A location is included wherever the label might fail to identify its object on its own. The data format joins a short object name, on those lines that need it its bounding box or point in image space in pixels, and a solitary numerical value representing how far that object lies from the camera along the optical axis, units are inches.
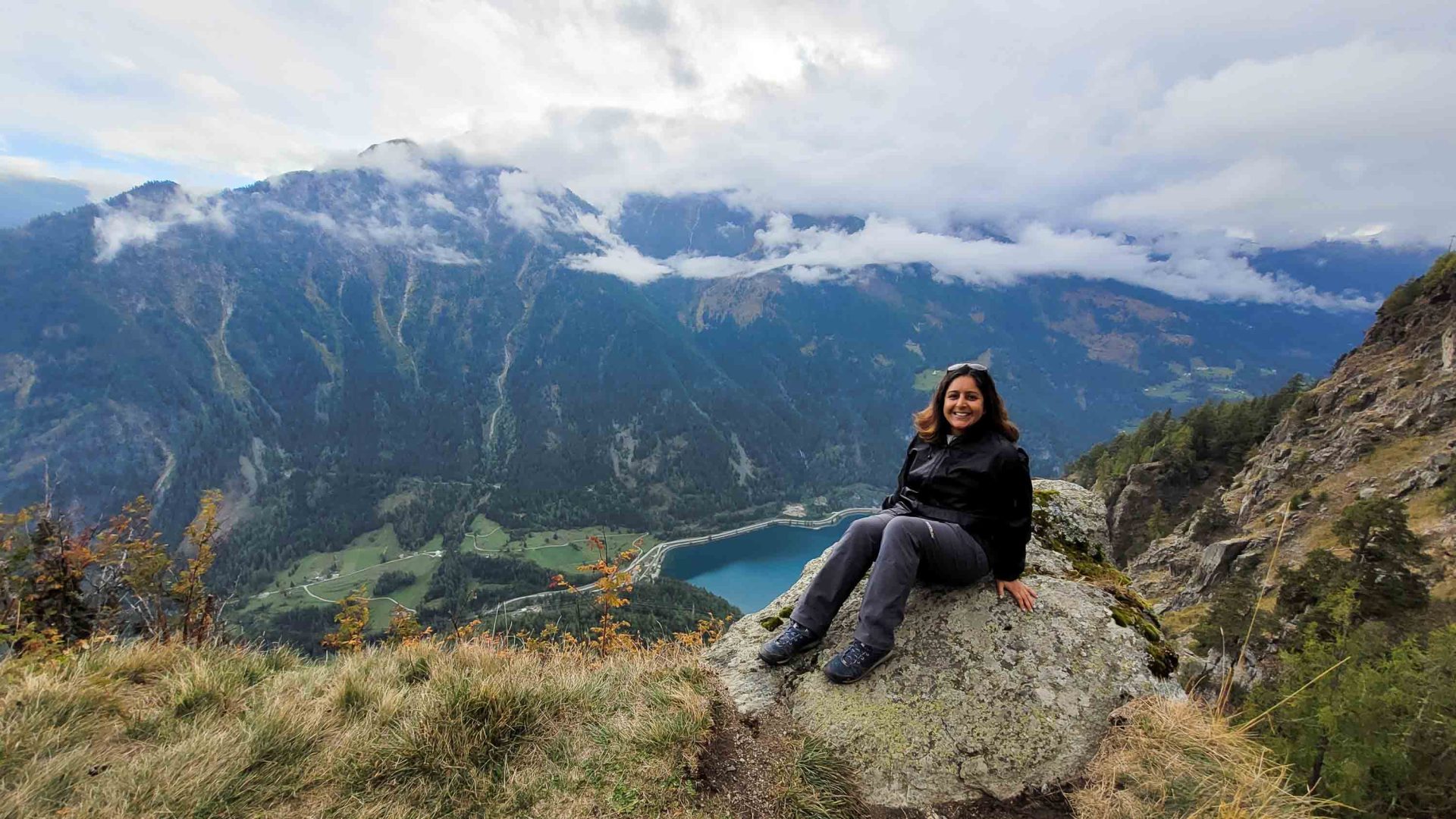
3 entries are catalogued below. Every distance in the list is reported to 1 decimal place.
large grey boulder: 141.0
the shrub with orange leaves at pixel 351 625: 418.9
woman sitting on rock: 165.6
